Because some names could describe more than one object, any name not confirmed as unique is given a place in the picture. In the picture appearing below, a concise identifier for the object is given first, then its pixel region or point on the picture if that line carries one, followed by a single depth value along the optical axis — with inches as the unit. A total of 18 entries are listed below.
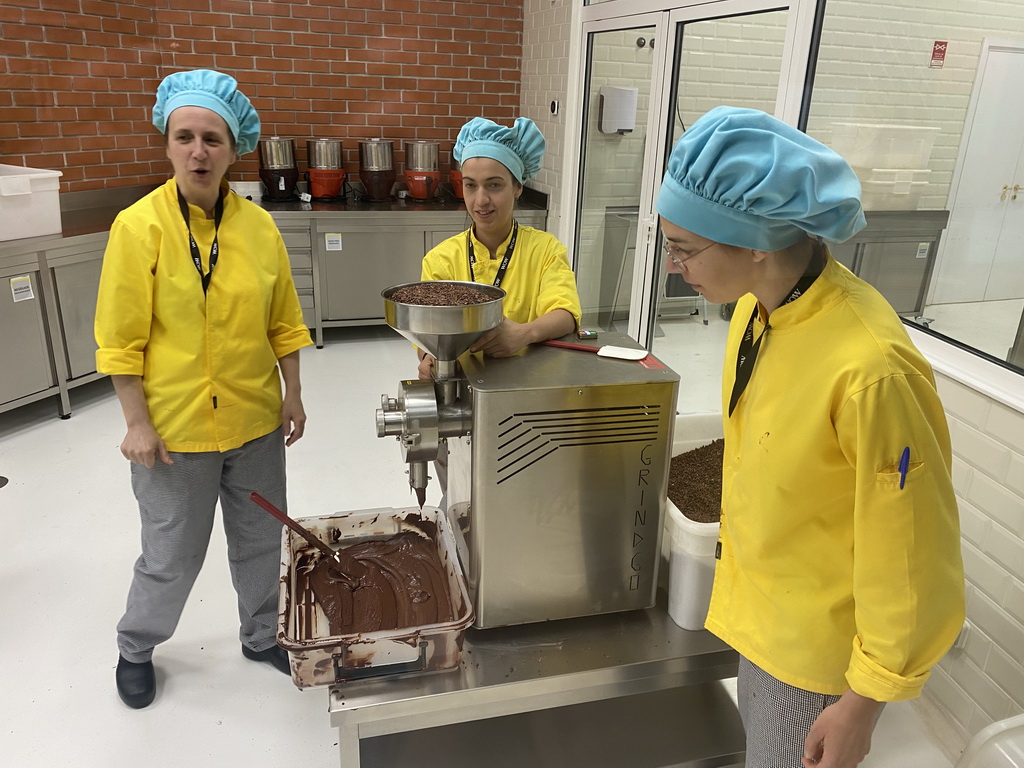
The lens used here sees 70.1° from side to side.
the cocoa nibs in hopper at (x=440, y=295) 54.5
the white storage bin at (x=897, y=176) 110.0
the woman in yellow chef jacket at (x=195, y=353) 62.7
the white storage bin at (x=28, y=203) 132.5
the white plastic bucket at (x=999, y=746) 48.7
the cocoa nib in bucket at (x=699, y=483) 64.0
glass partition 98.5
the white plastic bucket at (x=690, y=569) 56.2
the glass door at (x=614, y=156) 158.4
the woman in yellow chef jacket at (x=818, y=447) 36.2
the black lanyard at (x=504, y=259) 77.3
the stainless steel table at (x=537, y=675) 52.0
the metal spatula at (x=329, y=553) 62.2
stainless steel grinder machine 51.1
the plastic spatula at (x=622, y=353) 57.3
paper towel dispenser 167.0
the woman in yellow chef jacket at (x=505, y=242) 72.8
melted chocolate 58.0
